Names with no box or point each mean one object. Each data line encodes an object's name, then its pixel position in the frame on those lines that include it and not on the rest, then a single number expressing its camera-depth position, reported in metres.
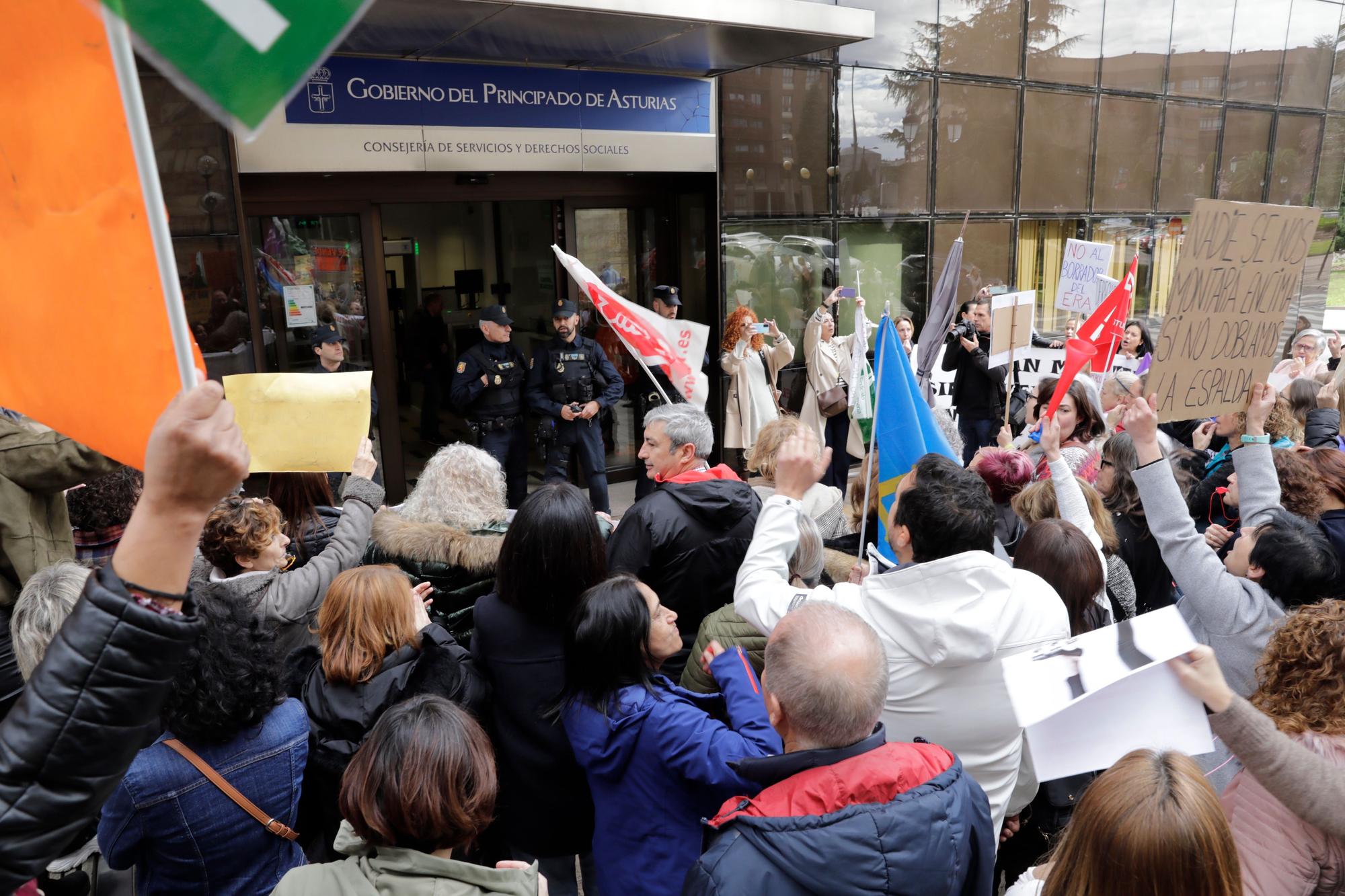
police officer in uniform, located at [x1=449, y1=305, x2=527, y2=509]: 7.93
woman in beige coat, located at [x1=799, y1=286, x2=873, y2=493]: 9.23
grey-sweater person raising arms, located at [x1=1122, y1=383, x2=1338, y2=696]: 2.96
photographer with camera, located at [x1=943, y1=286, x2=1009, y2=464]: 9.01
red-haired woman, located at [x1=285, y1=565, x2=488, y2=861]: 2.77
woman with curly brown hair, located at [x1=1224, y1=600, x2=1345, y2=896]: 1.99
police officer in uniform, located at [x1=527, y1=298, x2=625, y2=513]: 8.16
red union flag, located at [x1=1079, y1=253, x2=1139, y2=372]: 6.11
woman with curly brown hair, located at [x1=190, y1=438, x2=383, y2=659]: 3.35
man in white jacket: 2.48
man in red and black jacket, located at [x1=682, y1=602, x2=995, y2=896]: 1.74
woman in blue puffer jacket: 2.41
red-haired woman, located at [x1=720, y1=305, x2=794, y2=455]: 9.01
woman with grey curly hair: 3.63
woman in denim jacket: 2.39
